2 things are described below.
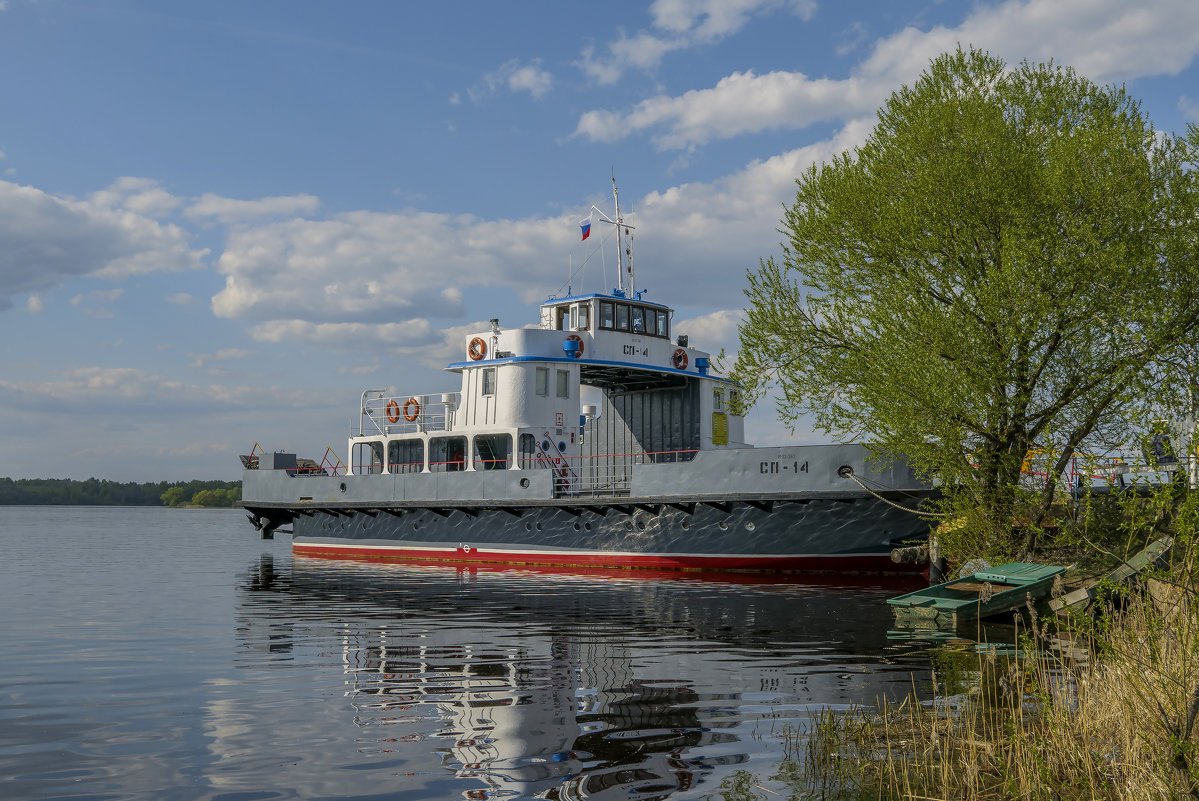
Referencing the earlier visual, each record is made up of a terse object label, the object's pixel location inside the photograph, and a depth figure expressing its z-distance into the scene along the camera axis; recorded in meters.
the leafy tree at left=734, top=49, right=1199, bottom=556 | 15.04
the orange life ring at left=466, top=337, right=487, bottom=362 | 25.09
